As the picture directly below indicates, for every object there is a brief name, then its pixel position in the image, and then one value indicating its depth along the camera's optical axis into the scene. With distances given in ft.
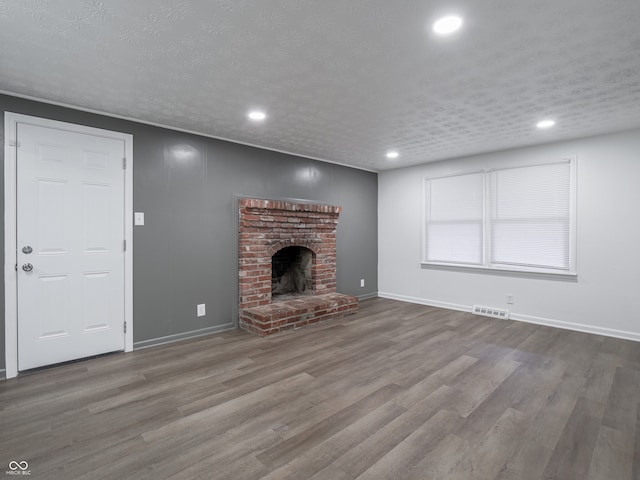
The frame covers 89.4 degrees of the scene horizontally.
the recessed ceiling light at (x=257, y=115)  10.02
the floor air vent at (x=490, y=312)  14.58
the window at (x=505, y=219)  13.29
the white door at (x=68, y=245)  8.97
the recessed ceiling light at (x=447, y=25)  5.61
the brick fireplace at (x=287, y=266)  13.14
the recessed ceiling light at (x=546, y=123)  10.80
